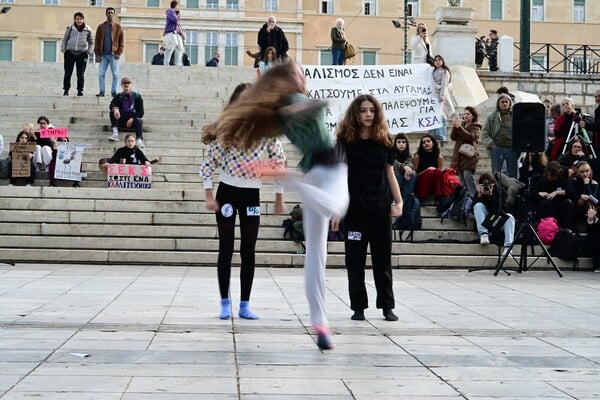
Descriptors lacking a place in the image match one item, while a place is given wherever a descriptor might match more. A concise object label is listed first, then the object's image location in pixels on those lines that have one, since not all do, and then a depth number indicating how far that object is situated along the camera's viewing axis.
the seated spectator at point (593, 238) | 15.20
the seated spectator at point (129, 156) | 18.14
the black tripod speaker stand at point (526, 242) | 14.17
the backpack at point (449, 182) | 16.80
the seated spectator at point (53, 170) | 18.22
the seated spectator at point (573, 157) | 16.19
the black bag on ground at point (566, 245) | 15.27
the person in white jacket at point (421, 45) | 24.33
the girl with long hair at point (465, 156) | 17.17
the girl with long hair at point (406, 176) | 16.20
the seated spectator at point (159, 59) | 35.88
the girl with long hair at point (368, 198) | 8.81
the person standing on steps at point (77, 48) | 23.70
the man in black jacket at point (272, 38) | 25.09
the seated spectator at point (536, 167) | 17.02
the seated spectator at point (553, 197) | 15.80
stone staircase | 15.11
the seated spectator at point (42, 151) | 18.27
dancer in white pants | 6.50
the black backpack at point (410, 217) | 16.09
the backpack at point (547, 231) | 15.53
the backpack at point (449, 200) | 16.64
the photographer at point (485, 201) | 15.58
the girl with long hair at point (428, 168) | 16.91
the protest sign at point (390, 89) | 20.05
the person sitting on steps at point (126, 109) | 20.89
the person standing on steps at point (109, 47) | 23.88
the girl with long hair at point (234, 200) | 8.37
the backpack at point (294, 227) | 15.59
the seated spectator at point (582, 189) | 15.74
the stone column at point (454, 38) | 27.12
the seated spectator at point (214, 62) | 41.56
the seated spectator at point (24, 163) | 17.81
